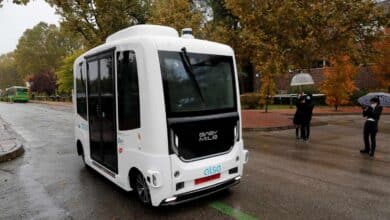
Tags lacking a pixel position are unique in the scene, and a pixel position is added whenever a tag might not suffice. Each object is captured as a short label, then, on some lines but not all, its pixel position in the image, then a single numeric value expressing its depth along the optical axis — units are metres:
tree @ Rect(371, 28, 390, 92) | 22.12
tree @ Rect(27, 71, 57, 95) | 57.38
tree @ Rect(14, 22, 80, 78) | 69.44
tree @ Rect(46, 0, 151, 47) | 20.97
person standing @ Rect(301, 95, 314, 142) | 11.02
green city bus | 52.72
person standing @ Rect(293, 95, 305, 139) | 11.14
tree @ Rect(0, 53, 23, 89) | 89.50
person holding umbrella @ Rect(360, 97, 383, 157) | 8.34
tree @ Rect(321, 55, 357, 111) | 21.86
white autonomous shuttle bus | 4.39
